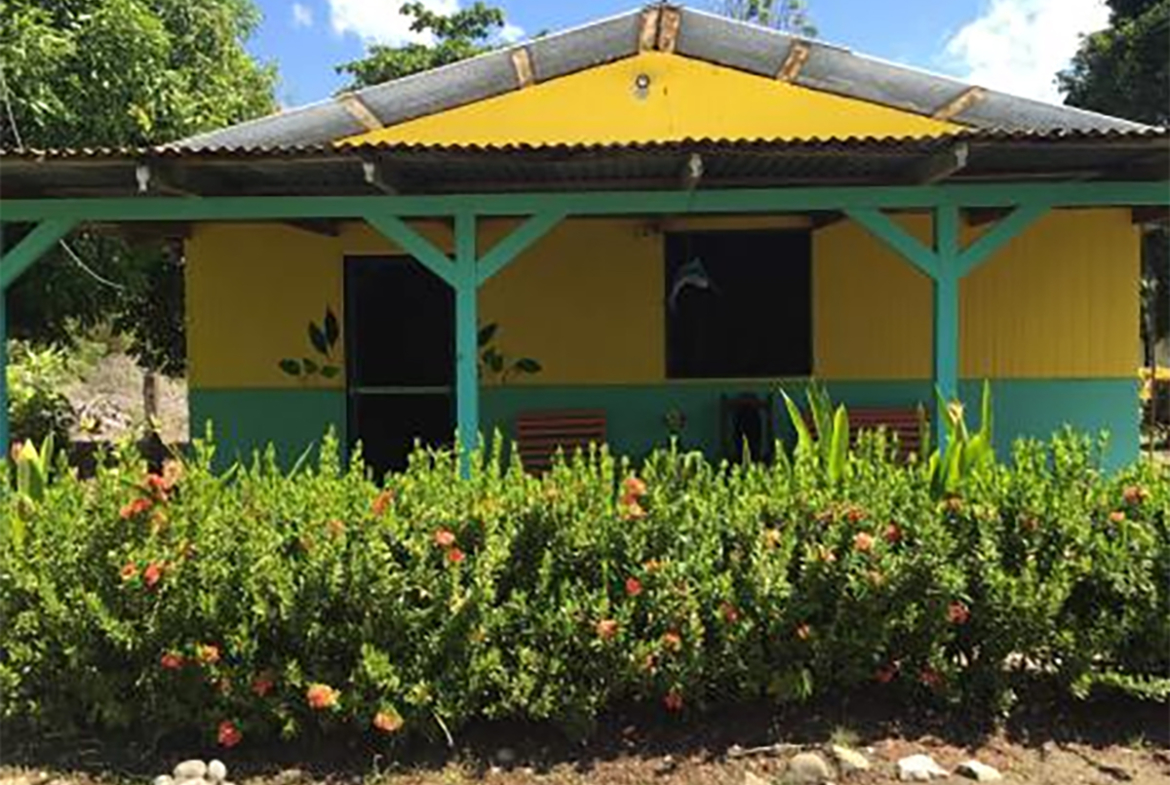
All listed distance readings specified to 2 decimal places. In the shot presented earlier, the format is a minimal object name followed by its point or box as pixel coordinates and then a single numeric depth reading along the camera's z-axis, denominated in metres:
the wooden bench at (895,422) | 9.19
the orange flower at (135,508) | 4.21
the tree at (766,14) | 37.69
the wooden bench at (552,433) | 9.23
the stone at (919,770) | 3.95
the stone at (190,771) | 4.04
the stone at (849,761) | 4.01
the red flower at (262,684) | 4.06
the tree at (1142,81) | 19.45
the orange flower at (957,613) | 4.18
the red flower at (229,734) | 4.05
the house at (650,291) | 9.48
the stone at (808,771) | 3.97
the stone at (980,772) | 3.96
